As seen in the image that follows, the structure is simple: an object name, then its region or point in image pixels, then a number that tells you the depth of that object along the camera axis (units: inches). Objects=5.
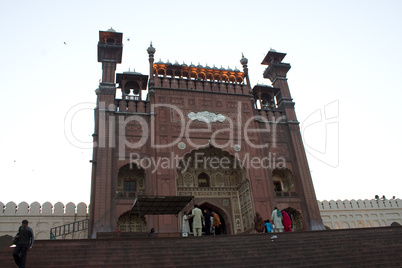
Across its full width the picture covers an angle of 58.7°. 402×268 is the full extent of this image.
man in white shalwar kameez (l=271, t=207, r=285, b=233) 549.4
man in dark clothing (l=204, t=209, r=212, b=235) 559.2
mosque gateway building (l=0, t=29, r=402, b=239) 723.4
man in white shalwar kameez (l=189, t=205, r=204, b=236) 518.0
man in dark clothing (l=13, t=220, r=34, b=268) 315.6
